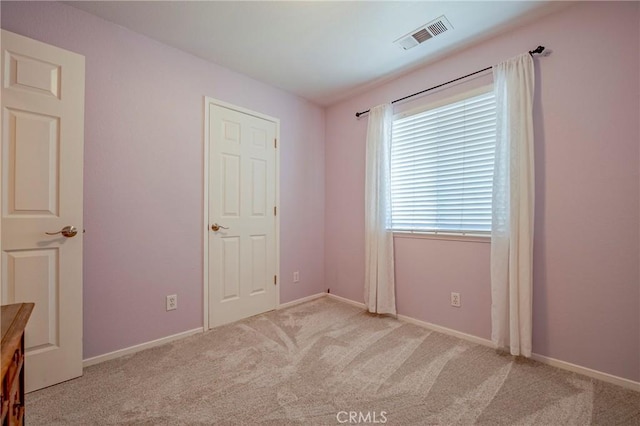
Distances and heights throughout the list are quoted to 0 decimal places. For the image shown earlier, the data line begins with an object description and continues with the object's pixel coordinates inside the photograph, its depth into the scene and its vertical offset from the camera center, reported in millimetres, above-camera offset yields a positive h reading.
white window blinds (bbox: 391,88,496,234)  2365 +451
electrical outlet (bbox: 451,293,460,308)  2498 -749
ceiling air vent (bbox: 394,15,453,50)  2117 +1442
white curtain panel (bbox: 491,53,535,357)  2025 +51
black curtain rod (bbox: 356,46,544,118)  2030 +1198
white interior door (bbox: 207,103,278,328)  2693 -6
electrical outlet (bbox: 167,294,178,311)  2401 -753
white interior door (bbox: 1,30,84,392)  1653 +101
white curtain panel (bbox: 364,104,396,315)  2918 -31
